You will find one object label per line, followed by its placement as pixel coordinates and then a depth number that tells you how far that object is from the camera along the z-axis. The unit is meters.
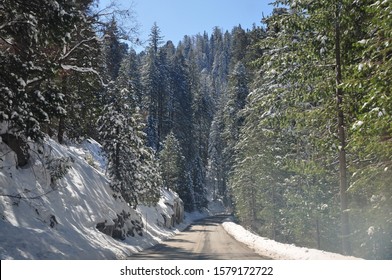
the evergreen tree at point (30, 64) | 8.75
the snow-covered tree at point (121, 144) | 24.73
